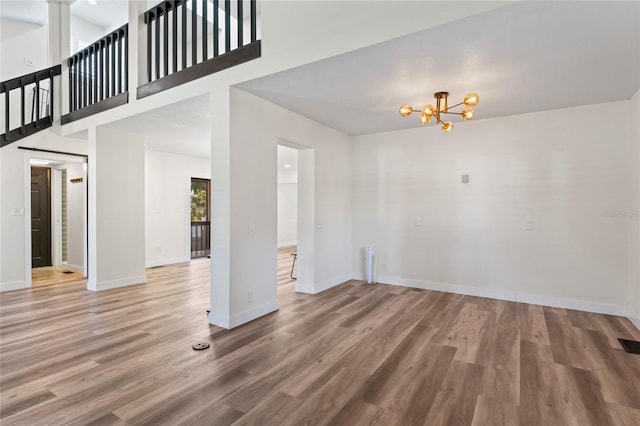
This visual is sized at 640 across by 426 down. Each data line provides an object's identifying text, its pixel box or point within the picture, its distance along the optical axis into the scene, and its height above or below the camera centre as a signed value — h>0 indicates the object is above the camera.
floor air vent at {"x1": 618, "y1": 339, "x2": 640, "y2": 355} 2.86 -1.25
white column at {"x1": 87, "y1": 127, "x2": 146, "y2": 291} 4.98 +0.04
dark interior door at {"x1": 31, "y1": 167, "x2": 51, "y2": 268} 6.82 -0.10
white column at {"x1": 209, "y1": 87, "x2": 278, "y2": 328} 3.40 -0.02
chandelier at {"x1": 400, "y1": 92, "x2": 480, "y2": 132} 3.39 +1.08
